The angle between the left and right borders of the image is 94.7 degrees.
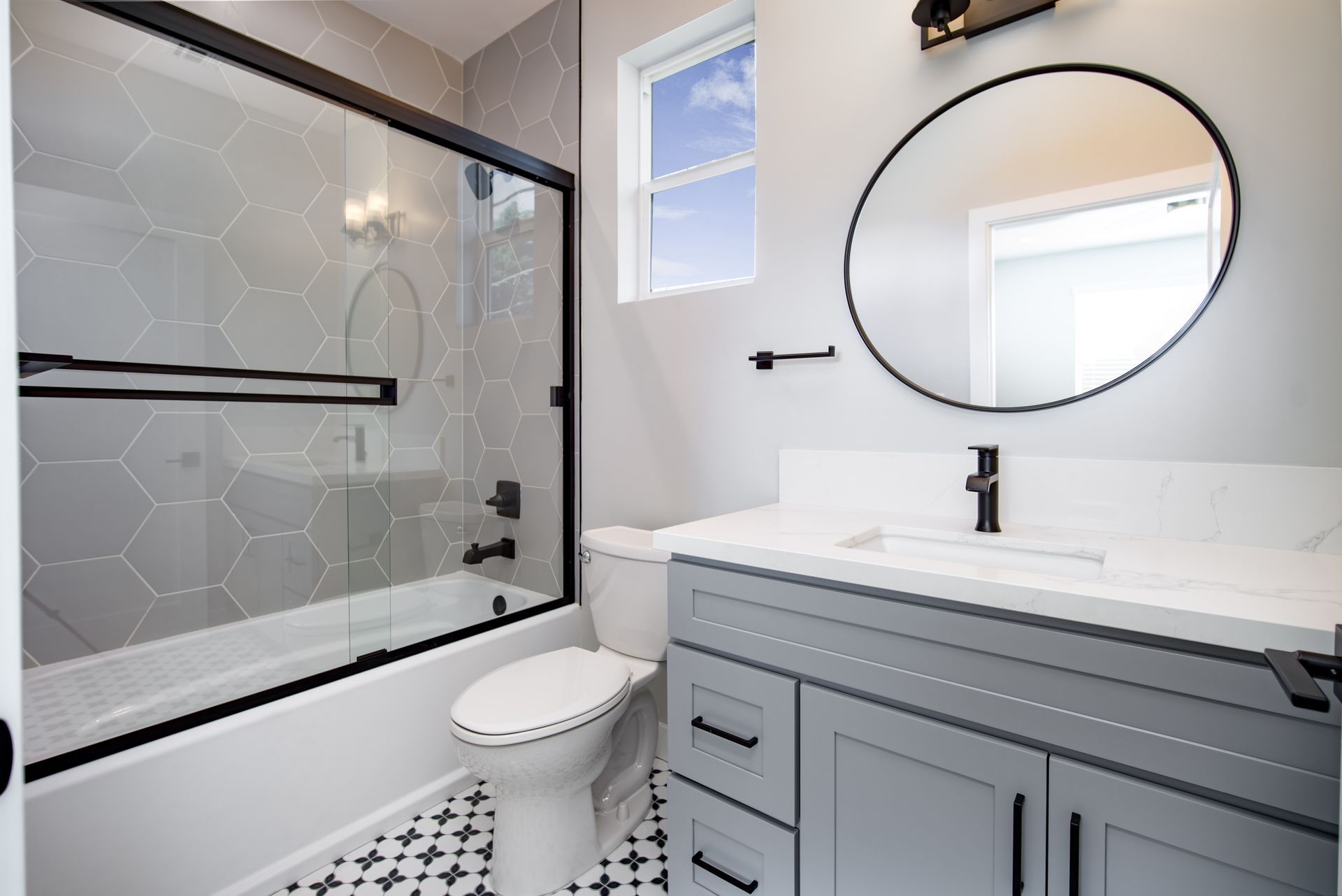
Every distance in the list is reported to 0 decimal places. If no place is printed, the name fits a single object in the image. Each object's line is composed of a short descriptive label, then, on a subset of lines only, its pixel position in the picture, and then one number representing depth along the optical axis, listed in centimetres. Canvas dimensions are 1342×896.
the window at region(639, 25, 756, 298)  203
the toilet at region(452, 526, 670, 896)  140
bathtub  128
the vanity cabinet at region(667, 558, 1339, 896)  77
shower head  207
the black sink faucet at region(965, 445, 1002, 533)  131
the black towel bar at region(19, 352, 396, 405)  146
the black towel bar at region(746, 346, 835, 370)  179
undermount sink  121
